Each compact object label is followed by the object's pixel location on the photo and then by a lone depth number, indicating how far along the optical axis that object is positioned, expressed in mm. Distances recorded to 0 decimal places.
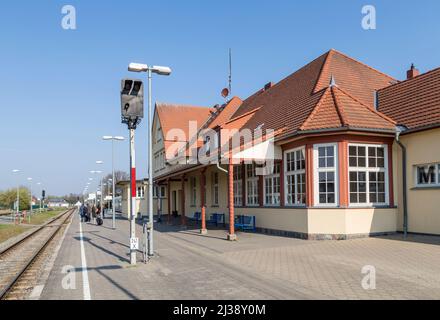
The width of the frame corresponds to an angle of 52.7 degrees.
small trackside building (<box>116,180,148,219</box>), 41406
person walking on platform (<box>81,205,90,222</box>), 40312
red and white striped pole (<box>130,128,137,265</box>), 11461
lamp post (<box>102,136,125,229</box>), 28734
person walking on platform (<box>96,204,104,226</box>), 32406
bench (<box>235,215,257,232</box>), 19562
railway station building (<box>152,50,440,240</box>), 14883
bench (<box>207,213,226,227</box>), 25484
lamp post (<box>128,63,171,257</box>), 12984
